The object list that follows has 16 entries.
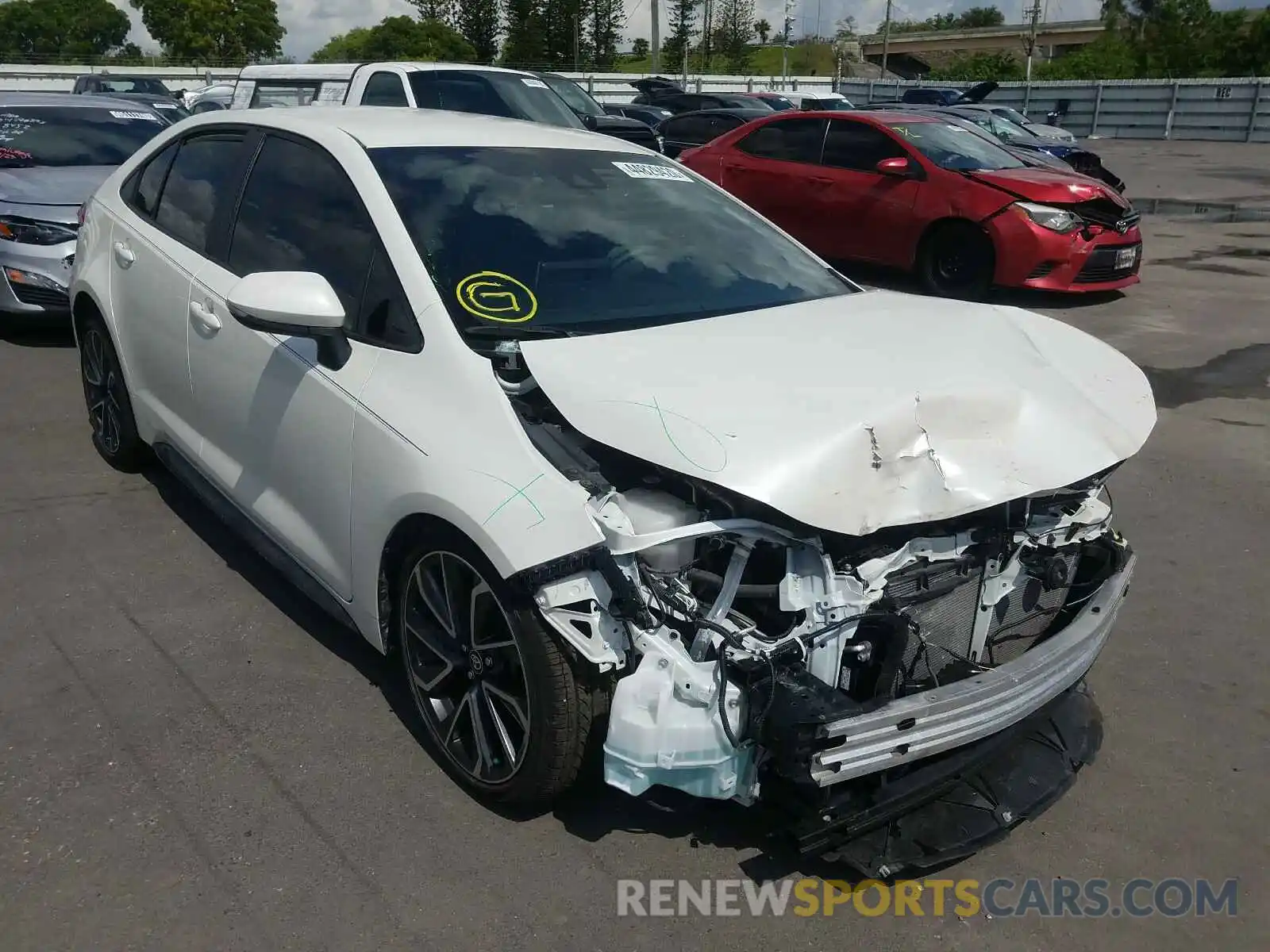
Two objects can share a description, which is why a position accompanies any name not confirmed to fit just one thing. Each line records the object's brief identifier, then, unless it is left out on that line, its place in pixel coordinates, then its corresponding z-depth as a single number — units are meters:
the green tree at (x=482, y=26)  70.44
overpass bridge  95.00
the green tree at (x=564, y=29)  68.00
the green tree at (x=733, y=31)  78.81
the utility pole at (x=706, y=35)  73.56
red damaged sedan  9.33
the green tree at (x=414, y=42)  67.50
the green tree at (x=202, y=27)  71.56
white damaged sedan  2.48
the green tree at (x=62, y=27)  86.38
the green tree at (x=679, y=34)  73.81
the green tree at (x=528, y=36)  68.56
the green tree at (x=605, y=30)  71.19
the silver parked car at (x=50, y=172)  7.32
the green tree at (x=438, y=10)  72.44
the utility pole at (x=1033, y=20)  62.06
